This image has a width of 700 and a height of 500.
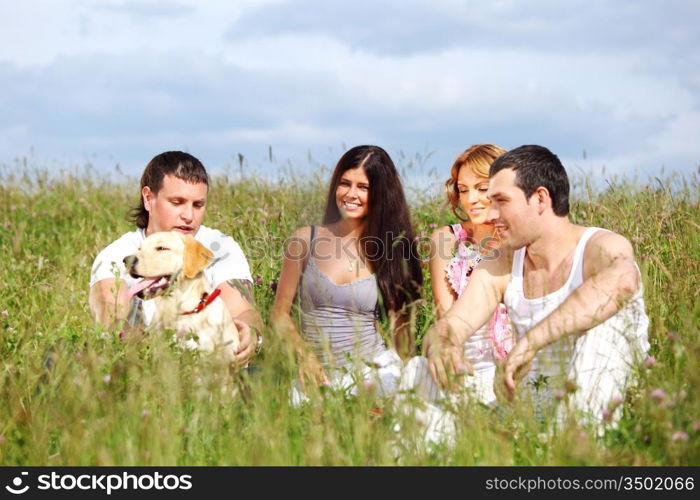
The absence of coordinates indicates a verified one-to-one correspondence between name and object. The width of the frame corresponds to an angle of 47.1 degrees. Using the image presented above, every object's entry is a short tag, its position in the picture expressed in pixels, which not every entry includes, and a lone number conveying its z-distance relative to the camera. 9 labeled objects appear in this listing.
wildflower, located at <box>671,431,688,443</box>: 3.16
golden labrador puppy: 4.38
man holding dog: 4.82
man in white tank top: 3.63
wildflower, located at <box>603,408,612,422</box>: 3.31
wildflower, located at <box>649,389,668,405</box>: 3.24
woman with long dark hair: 4.96
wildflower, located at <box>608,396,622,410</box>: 3.33
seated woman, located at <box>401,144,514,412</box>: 4.66
